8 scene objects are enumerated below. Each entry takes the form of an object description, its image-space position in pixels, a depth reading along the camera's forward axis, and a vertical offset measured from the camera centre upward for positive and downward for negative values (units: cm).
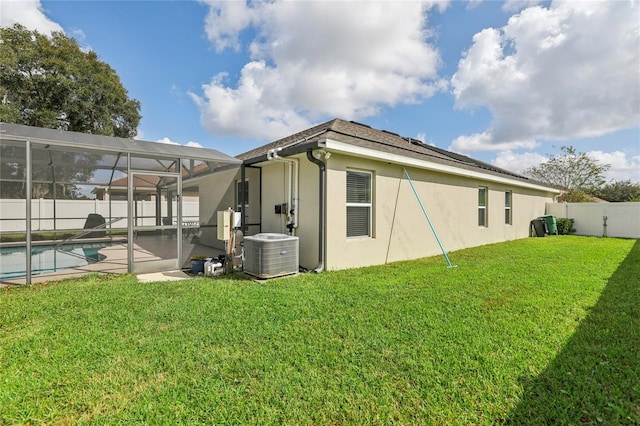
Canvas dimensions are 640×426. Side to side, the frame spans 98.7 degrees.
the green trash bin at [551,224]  1497 -56
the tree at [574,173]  2156 +334
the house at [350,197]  631 +46
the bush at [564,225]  1560 -64
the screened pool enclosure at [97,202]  573 +29
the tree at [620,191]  3100 +261
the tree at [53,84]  1366 +690
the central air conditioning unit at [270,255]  576 -91
